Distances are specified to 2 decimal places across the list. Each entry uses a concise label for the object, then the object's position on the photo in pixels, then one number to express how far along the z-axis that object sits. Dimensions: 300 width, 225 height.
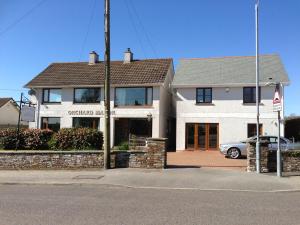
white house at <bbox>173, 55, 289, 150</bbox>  17.44
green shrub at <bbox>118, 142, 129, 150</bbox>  13.86
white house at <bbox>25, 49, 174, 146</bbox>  18.65
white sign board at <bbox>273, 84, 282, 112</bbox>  9.32
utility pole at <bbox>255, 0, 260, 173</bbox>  9.84
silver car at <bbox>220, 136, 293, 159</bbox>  14.49
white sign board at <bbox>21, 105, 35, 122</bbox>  12.26
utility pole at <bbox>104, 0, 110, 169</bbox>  10.30
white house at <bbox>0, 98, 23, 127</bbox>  31.30
